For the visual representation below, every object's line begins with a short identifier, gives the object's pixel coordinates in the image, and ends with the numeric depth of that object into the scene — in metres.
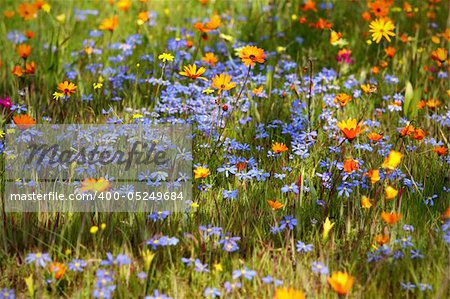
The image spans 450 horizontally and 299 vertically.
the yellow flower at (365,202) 4.67
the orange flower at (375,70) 7.66
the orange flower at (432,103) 6.81
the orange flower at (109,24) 7.69
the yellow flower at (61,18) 8.58
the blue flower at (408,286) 4.32
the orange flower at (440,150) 5.67
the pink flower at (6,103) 6.25
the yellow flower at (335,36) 6.81
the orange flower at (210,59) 7.10
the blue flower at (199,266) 4.42
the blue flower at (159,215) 4.85
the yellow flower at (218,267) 4.42
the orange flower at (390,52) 7.67
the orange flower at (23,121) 5.73
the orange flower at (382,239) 4.55
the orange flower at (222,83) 5.78
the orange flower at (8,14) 9.37
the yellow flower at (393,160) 4.54
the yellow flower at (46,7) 8.04
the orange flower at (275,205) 4.78
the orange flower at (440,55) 6.90
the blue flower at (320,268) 4.38
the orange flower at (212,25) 7.09
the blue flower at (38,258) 4.38
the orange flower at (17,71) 6.75
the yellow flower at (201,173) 5.05
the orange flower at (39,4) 8.20
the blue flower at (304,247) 4.66
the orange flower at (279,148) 5.60
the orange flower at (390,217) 4.38
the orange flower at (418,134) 5.58
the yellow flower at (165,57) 6.07
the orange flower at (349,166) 5.08
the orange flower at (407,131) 5.52
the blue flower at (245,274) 4.36
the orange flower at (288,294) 3.93
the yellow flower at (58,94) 5.97
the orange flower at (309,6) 8.48
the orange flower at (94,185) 5.01
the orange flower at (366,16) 8.24
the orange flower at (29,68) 6.81
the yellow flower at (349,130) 4.87
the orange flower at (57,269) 4.30
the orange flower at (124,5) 8.96
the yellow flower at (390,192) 4.43
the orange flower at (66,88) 5.82
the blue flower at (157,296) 4.20
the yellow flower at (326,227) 4.77
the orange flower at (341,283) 3.95
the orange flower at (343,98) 6.10
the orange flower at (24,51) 6.71
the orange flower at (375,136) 5.45
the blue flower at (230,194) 5.12
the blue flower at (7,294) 4.32
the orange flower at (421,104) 6.87
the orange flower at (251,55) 5.74
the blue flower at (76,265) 4.43
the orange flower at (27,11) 8.52
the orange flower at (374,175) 4.73
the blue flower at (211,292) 4.27
